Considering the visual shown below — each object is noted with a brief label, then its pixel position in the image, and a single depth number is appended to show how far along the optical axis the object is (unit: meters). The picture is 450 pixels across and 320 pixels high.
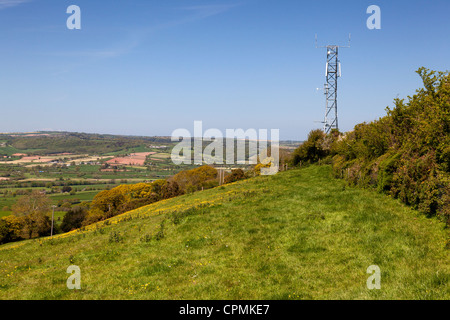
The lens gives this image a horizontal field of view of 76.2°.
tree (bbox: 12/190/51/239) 59.03
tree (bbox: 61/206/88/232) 61.67
